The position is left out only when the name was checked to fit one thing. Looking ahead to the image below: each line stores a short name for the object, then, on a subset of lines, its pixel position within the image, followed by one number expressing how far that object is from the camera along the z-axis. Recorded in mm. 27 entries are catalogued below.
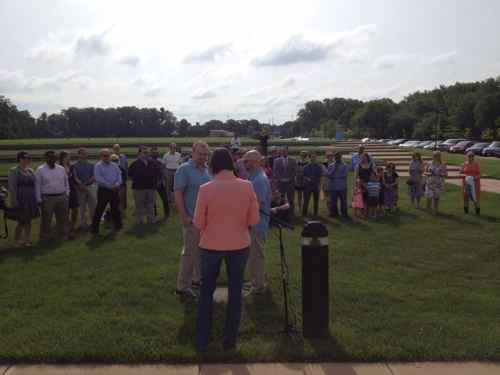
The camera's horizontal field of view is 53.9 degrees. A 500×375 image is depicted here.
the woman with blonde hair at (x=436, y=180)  12853
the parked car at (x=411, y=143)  66994
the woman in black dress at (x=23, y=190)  9102
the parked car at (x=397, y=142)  73438
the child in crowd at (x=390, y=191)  13102
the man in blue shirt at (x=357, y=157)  12938
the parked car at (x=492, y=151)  45534
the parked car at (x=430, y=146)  56944
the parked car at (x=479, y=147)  47969
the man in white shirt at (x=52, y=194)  9602
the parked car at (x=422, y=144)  62844
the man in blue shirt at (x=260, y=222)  5945
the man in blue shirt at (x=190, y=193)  5801
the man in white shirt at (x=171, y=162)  13773
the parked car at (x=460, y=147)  51062
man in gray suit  12516
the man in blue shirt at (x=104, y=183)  10367
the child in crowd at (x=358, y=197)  12414
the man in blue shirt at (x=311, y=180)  12844
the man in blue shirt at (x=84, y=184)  11125
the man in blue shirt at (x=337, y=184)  12617
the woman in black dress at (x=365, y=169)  12633
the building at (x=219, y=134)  85012
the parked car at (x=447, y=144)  55159
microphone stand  4879
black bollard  4758
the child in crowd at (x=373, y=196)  12203
